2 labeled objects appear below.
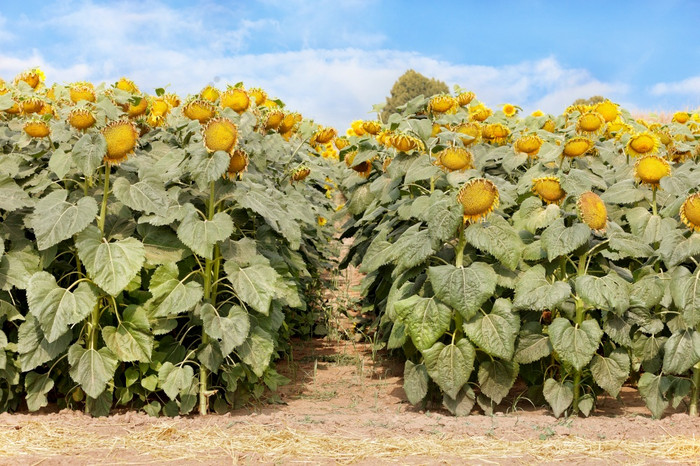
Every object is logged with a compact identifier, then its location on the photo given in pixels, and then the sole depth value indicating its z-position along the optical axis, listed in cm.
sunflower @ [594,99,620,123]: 582
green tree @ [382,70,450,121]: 3359
